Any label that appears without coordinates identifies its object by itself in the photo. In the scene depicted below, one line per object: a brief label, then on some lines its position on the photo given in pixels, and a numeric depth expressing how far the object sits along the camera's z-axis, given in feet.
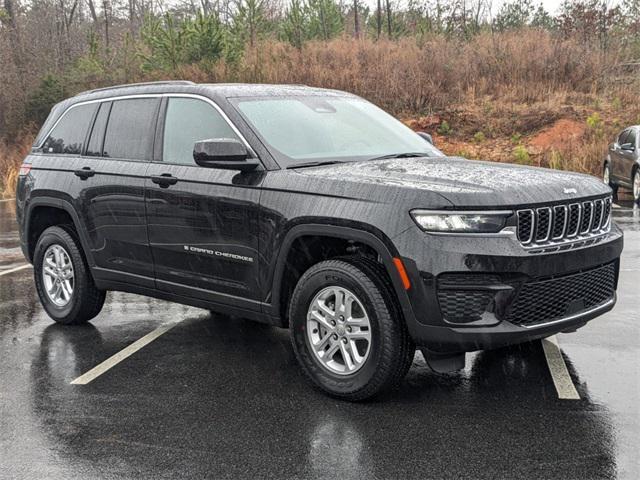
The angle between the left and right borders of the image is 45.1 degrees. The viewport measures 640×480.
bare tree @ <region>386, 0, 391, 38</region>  105.60
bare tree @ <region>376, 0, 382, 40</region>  105.87
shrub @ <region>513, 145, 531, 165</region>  67.26
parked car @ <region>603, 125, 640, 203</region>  48.78
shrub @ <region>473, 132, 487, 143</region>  74.54
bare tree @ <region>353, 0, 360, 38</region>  109.97
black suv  13.35
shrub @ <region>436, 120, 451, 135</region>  76.69
